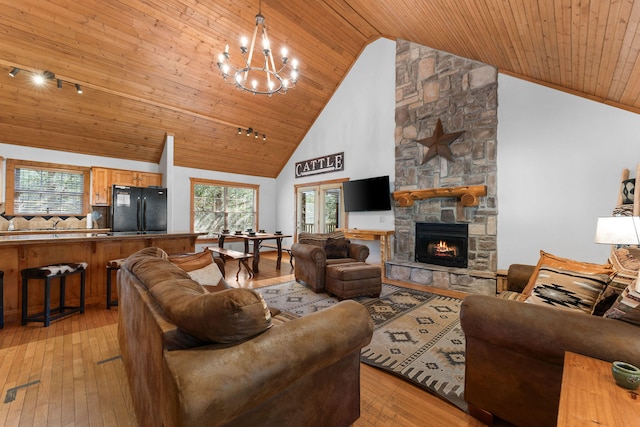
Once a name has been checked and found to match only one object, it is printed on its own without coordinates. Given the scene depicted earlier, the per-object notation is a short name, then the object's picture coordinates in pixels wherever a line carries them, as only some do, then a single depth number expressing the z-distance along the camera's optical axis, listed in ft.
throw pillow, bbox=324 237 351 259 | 14.28
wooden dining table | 17.39
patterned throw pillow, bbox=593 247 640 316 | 4.69
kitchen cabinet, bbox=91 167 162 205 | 18.56
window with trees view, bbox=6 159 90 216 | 16.49
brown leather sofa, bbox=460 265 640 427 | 3.92
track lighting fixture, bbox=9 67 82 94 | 12.34
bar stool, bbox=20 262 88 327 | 9.16
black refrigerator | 18.03
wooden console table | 17.11
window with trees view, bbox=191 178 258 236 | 23.88
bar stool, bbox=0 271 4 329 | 8.94
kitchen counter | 9.65
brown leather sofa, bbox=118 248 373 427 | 2.83
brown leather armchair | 12.76
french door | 21.88
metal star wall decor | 15.08
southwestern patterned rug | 6.55
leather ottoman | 11.71
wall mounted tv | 17.89
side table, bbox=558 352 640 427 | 2.62
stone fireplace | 13.88
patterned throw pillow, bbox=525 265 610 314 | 5.26
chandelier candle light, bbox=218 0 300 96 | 10.04
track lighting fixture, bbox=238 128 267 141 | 20.29
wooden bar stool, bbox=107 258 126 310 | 11.05
